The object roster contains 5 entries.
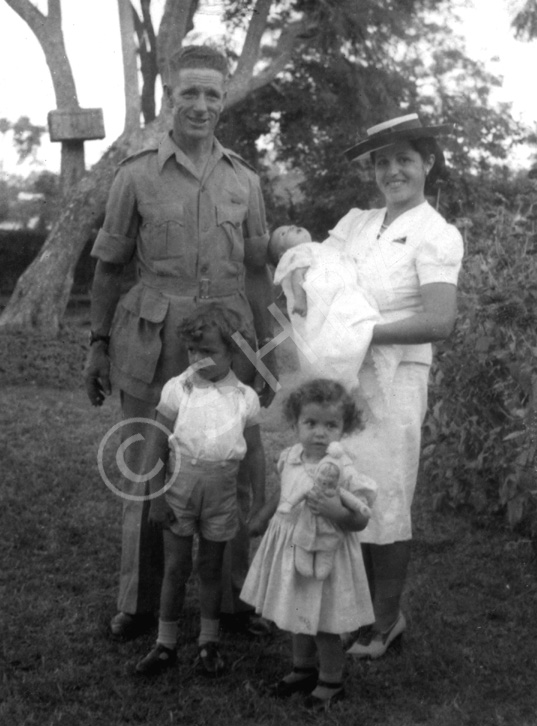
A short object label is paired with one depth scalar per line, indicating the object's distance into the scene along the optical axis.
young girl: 3.35
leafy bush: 5.03
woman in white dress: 3.61
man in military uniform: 3.88
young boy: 3.62
